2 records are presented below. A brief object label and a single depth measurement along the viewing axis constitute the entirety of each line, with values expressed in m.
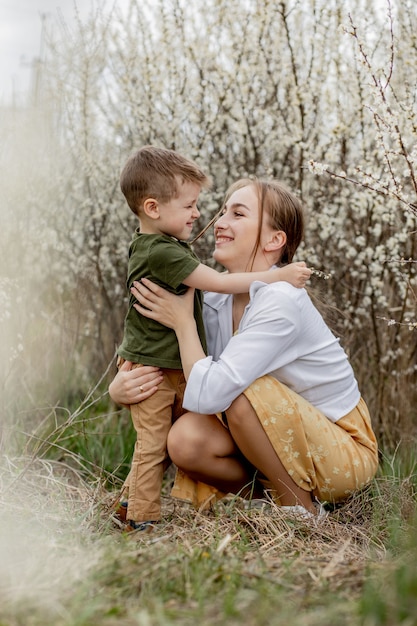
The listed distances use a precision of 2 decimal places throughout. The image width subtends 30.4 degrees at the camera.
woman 2.51
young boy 2.57
